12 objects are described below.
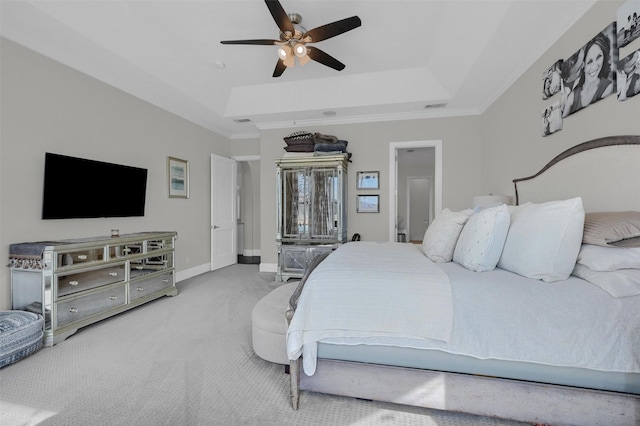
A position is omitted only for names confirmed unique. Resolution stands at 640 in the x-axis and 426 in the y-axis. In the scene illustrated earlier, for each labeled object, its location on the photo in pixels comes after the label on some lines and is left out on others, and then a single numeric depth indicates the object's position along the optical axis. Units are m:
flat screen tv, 2.63
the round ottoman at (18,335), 1.93
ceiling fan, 2.25
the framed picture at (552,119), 2.34
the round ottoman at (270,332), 1.90
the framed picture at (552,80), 2.33
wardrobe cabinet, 4.18
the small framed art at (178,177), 4.18
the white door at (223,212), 5.05
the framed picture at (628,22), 1.60
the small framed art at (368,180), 4.55
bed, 1.24
